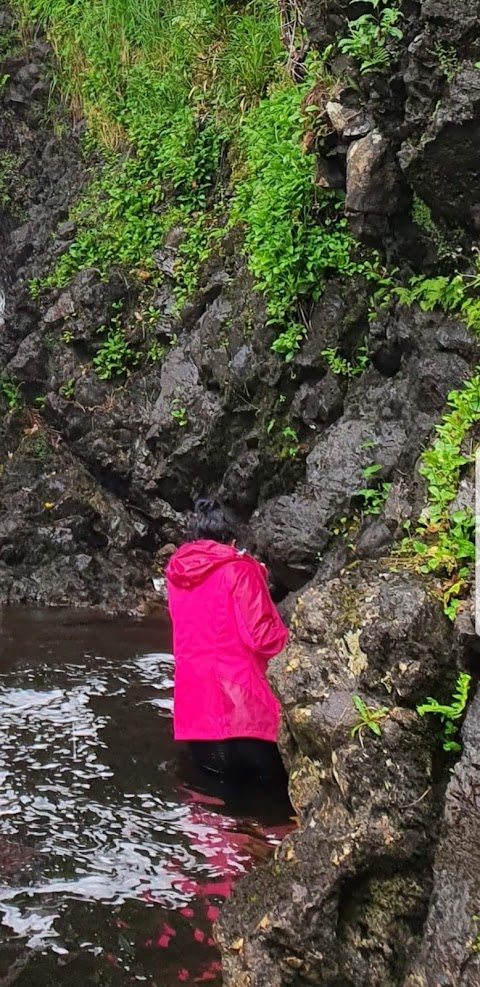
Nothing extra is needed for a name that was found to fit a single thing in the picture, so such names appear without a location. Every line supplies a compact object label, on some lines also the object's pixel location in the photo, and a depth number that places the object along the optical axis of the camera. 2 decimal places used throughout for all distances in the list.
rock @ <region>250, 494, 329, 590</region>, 5.18
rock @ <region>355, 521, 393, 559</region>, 4.42
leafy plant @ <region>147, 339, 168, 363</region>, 7.32
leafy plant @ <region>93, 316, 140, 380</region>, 7.56
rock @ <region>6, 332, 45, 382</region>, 8.11
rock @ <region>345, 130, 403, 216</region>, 4.43
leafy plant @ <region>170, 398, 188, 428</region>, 6.69
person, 4.02
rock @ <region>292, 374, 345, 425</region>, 5.46
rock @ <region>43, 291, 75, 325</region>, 7.79
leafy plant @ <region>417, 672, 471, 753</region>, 2.67
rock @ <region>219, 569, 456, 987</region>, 2.63
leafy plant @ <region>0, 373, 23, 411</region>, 8.30
